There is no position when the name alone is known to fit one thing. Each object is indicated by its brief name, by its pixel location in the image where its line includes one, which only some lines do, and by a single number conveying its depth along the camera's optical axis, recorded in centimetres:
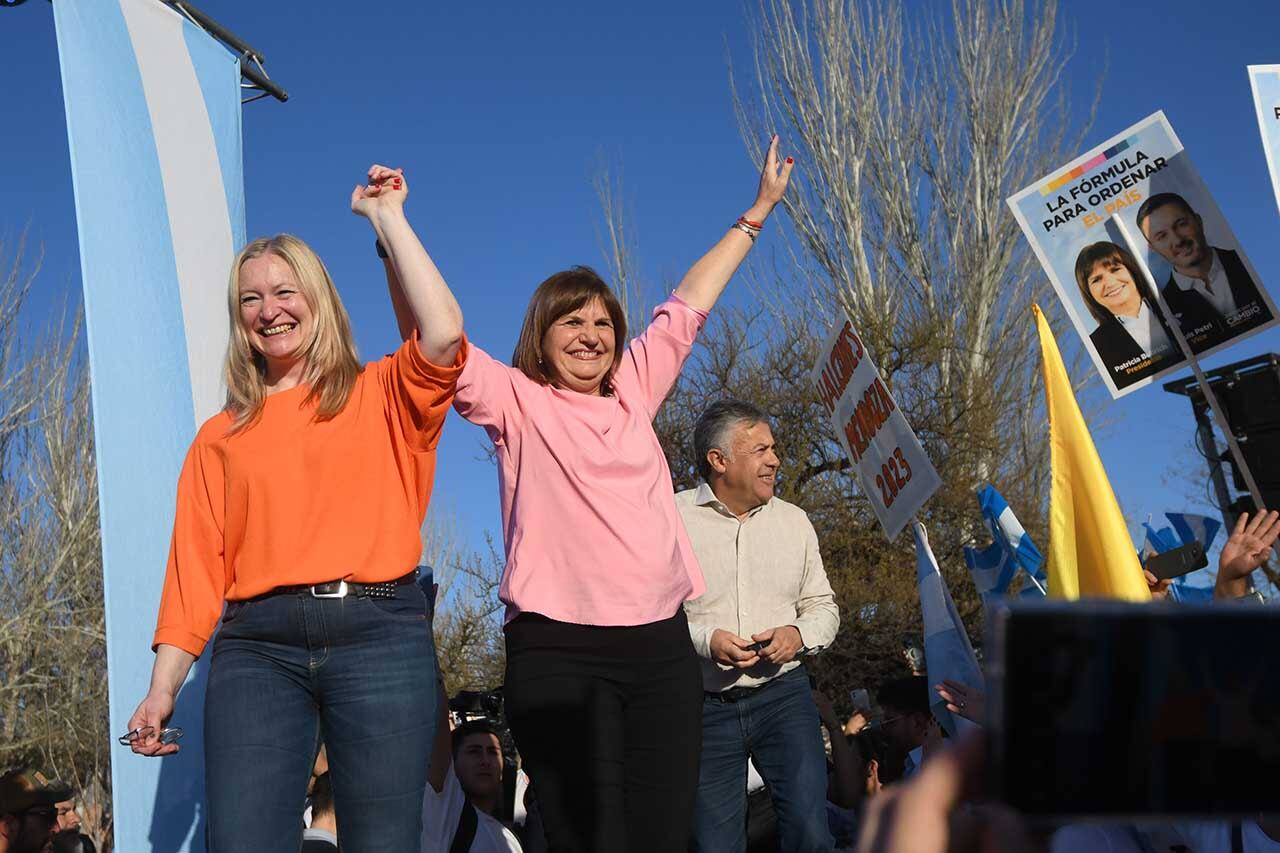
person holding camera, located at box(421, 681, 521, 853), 457
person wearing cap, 745
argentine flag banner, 341
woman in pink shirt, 284
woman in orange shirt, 255
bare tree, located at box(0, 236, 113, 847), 2272
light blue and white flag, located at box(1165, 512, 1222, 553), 690
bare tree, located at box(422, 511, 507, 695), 2030
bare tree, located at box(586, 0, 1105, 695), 1712
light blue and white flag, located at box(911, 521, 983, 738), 516
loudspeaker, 649
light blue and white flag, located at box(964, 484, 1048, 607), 612
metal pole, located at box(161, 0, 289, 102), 462
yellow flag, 428
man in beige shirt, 384
